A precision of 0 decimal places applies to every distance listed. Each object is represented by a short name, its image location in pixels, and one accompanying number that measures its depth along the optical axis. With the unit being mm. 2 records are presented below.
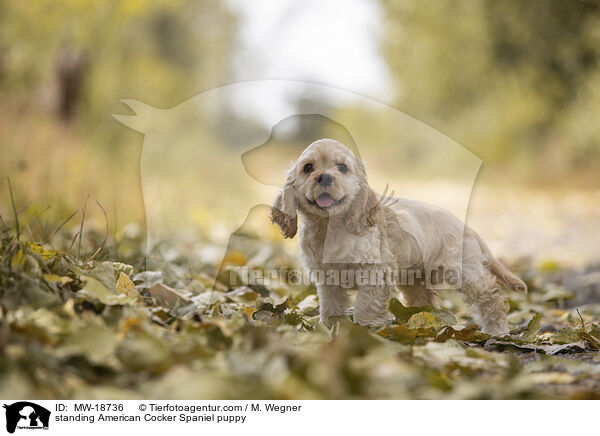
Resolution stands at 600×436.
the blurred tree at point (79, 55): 9711
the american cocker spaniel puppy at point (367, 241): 3281
